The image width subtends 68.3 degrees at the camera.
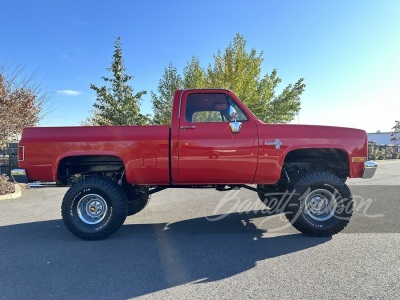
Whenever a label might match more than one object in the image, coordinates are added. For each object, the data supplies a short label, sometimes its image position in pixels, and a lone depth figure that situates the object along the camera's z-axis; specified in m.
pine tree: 15.05
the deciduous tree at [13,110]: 10.52
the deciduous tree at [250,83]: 15.34
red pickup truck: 4.42
